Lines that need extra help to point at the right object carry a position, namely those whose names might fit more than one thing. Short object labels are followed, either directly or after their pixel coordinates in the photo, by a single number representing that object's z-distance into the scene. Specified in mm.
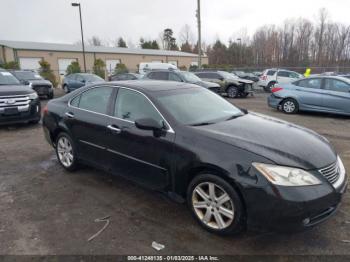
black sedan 2709
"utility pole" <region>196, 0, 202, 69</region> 22647
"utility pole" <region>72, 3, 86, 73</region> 25938
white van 29641
